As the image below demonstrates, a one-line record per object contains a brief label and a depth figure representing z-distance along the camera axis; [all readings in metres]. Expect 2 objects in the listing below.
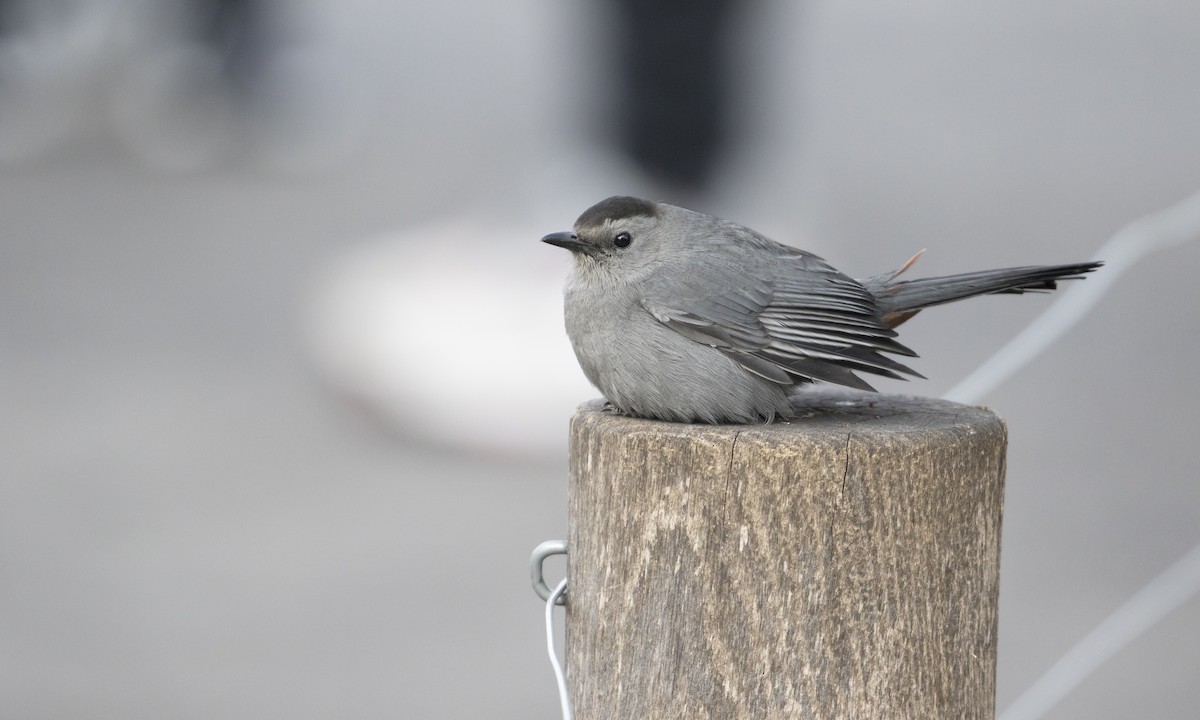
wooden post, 3.39
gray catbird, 4.06
